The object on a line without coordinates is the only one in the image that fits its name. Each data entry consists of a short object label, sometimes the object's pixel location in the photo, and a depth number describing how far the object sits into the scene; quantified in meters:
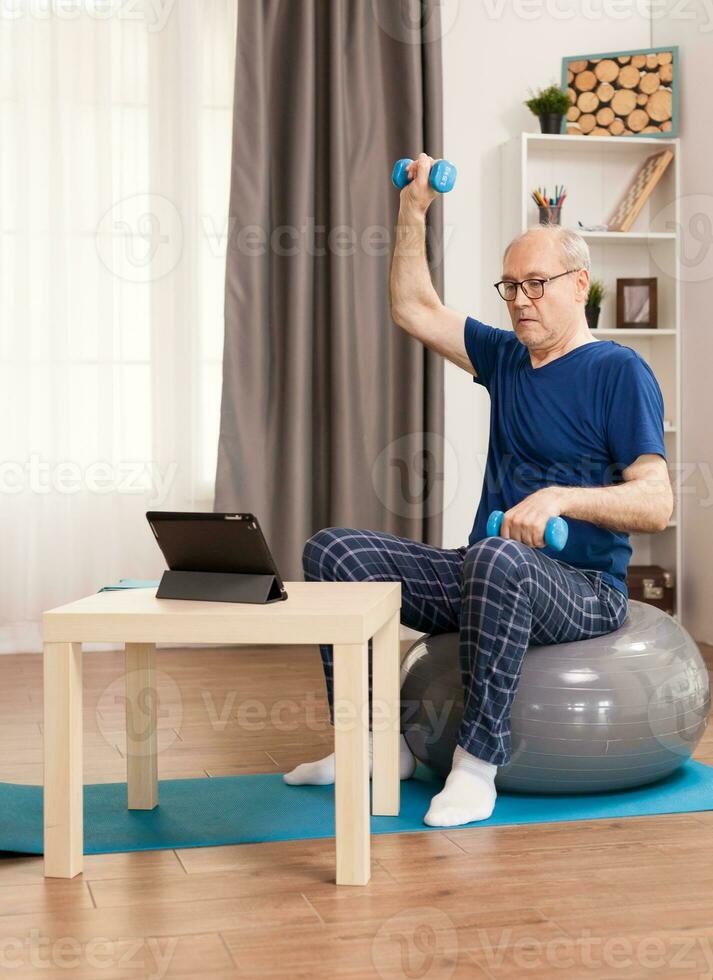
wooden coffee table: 1.52
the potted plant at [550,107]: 3.69
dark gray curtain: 3.59
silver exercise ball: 1.90
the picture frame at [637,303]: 3.80
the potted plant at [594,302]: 3.70
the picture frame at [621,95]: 3.76
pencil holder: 3.63
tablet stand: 1.62
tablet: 1.62
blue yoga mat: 1.76
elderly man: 1.81
